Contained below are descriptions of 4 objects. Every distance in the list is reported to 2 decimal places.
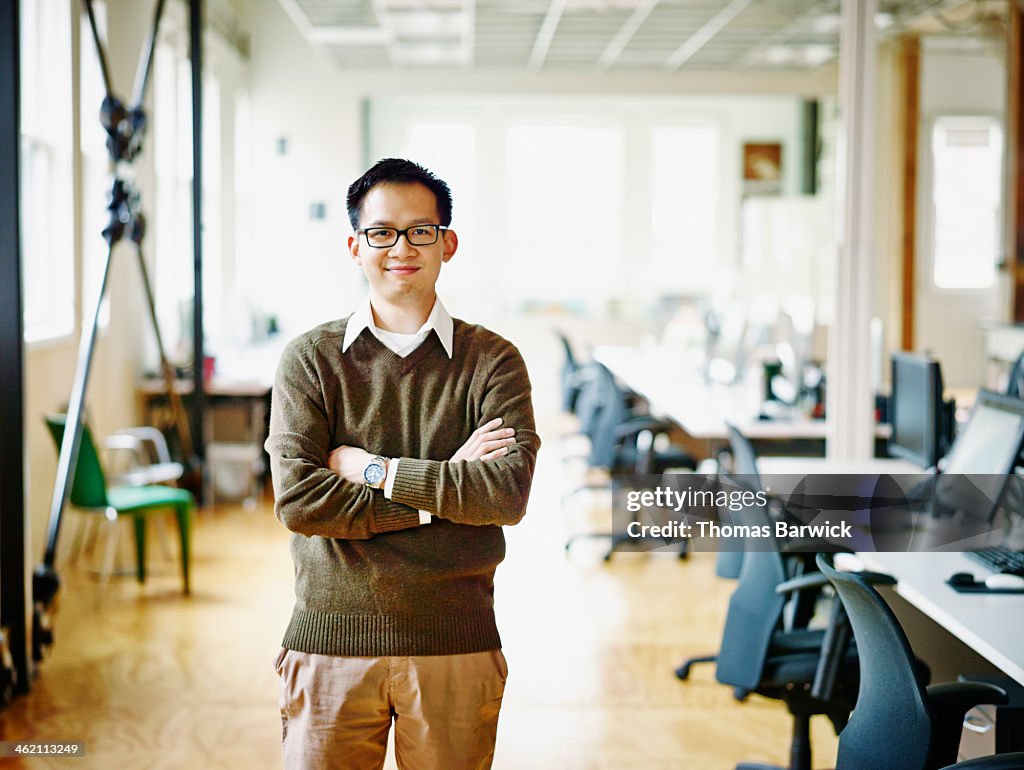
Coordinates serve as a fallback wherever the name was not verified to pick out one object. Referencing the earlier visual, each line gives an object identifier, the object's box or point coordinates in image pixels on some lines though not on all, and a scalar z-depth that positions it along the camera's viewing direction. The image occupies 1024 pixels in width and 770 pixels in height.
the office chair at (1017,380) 5.44
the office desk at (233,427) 7.34
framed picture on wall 12.38
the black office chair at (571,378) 8.19
